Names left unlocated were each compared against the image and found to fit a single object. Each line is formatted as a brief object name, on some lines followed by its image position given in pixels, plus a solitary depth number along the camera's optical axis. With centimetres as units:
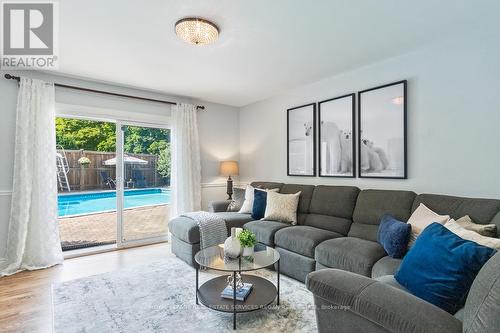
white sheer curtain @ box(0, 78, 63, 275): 323
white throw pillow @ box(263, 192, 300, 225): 350
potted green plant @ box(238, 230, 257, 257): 228
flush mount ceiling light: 225
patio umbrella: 421
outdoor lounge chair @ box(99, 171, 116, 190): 432
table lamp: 494
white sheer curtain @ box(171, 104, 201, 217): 448
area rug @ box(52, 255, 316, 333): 202
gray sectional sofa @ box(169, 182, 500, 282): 225
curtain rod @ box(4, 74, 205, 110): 324
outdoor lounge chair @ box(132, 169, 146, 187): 429
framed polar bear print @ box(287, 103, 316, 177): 398
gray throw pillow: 416
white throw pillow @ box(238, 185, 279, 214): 397
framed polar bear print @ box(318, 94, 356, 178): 348
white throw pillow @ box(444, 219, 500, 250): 152
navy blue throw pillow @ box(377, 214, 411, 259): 213
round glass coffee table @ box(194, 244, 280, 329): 206
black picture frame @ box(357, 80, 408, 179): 292
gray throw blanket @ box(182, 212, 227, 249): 323
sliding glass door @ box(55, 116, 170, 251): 414
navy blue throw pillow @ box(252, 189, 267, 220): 378
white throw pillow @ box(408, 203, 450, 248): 212
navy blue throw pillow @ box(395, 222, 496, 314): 128
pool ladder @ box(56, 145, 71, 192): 407
